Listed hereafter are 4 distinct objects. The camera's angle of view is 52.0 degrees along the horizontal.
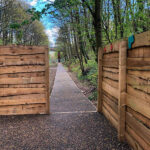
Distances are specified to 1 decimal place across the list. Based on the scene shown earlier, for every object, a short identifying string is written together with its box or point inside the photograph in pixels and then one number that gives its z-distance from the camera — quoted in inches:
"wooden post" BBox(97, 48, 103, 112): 183.5
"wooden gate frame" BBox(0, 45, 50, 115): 171.5
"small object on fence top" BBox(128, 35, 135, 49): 103.3
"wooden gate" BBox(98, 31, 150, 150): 87.9
